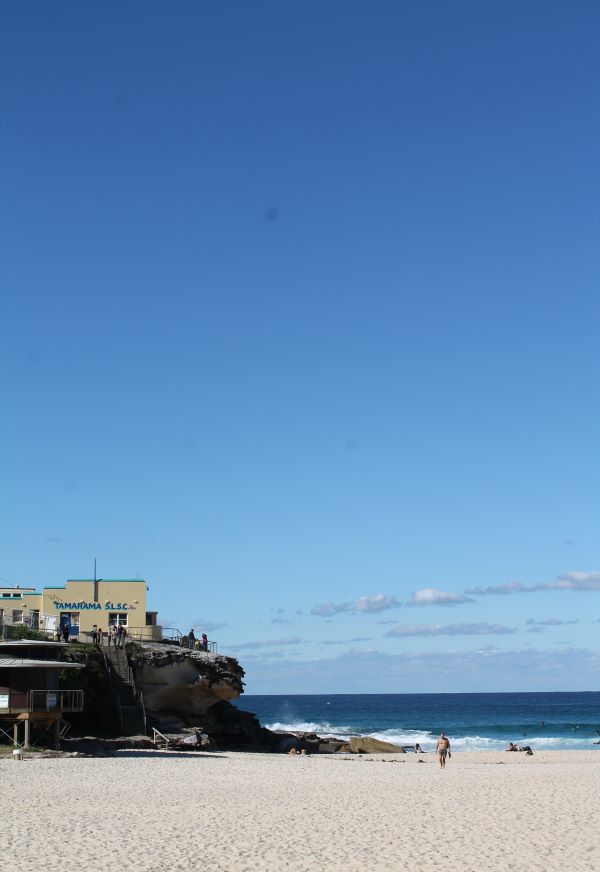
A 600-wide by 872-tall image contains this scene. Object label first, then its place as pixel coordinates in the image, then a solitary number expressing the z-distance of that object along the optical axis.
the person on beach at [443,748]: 42.12
